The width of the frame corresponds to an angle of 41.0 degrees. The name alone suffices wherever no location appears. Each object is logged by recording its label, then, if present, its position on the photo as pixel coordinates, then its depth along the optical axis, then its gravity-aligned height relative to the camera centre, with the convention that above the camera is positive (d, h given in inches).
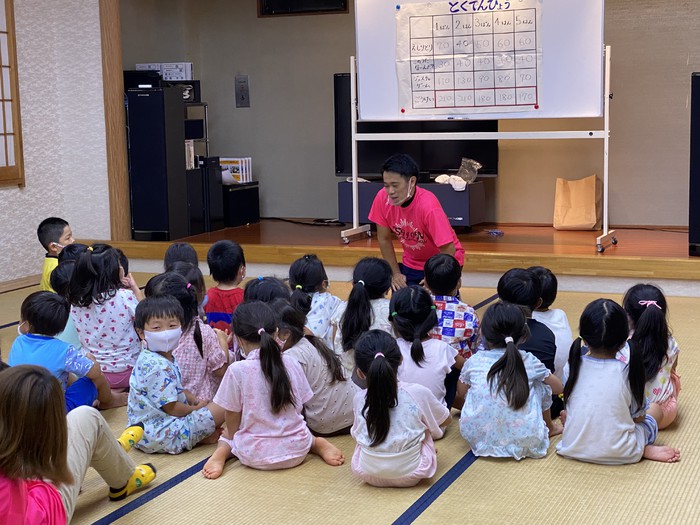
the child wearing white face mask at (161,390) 117.8 -30.5
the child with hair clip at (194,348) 130.3 -28.1
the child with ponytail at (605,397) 110.5 -30.7
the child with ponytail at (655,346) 119.0 -26.9
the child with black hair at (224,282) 148.4 -21.9
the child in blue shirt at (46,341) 120.0 -24.6
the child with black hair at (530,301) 125.4 -22.8
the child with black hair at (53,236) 176.6 -16.3
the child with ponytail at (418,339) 122.7 -26.1
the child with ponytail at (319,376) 119.6 -30.2
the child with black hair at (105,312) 141.6 -24.8
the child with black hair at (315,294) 140.5 -22.8
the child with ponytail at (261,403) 113.3 -31.4
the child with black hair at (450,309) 134.7 -24.4
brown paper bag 273.1 -19.8
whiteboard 224.5 +20.6
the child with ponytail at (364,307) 132.5 -23.5
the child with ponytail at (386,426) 105.0 -32.3
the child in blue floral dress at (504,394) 113.4 -31.3
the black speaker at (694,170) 207.0 -8.1
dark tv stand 257.9 -16.6
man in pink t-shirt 169.3 -15.0
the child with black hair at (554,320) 133.0 -25.9
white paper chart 229.3 +20.5
